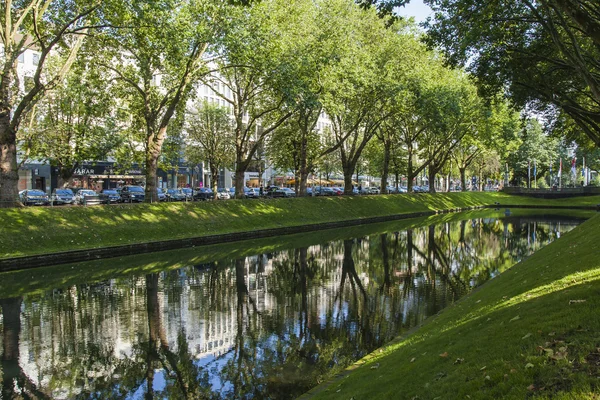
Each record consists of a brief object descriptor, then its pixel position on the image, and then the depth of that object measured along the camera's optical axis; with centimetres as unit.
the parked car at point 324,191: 7412
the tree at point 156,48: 2430
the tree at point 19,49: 2364
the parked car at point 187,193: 5641
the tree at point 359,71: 3569
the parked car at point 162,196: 5277
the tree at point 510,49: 1833
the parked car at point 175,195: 5334
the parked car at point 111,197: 4013
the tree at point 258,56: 2816
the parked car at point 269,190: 6678
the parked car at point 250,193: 6312
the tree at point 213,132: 6153
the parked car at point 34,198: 4162
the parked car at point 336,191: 7636
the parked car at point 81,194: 4481
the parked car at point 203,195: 5942
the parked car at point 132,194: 4919
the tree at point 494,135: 5606
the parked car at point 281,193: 6641
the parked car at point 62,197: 4403
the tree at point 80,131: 3003
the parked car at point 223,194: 6112
